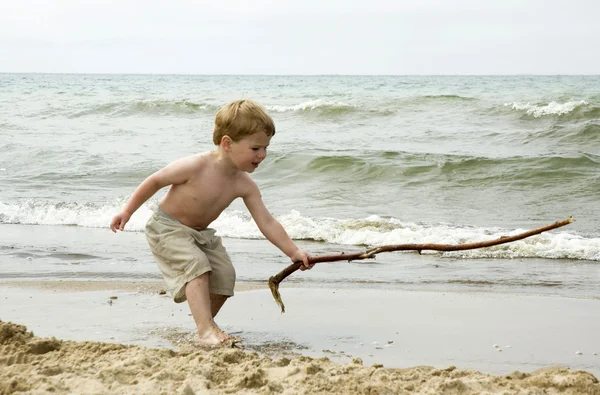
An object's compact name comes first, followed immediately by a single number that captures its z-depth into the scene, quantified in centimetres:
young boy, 352
